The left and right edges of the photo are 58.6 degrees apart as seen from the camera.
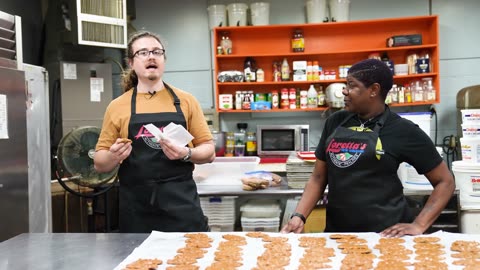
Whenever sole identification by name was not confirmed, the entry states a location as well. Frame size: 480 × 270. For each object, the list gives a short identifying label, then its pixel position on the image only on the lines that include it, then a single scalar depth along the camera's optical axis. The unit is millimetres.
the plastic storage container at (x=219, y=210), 3811
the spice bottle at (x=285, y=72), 5348
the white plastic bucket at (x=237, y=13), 5375
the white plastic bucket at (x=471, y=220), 3180
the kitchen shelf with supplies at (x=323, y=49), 5195
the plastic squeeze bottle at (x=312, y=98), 5328
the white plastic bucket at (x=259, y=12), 5355
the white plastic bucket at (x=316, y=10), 5340
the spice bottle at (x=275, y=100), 5418
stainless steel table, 1572
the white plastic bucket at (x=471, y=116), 3096
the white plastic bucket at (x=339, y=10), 5301
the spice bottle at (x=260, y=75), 5387
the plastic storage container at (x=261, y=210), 3893
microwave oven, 5328
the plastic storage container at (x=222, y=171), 3398
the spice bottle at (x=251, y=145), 5488
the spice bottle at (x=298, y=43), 5316
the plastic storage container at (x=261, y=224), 3840
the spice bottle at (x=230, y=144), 5465
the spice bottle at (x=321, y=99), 5343
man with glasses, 2096
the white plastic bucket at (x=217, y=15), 5469
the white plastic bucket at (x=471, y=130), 3070
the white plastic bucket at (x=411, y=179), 3270
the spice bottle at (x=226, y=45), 5387
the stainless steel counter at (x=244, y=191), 3102
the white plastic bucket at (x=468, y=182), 3119
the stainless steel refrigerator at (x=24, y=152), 2465
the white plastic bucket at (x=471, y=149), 3092
